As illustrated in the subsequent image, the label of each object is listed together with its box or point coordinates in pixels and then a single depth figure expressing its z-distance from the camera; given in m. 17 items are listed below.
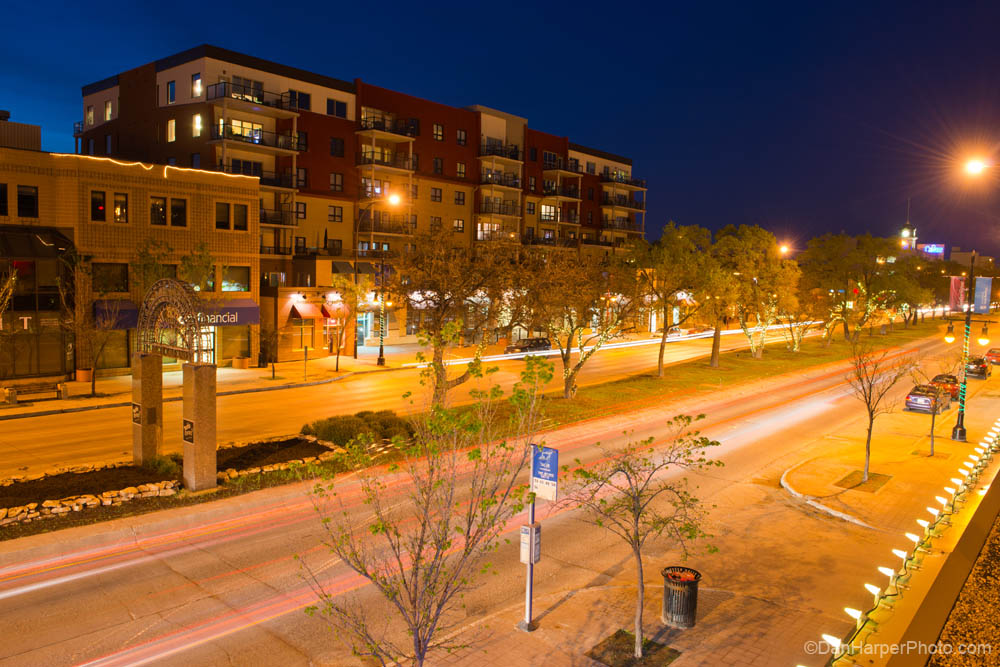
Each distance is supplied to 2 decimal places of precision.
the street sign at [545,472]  10.38
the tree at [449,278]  21.53
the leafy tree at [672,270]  37.50
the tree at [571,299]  26.53
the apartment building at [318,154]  46.06
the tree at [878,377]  21.06
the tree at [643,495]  10.20
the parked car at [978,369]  45.12
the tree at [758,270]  48.16
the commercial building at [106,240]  32.09
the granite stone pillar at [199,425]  15.95
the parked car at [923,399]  30.73
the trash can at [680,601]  10.39
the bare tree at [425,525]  7.34
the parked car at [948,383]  34.53
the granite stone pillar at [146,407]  17.33
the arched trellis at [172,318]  16.69
